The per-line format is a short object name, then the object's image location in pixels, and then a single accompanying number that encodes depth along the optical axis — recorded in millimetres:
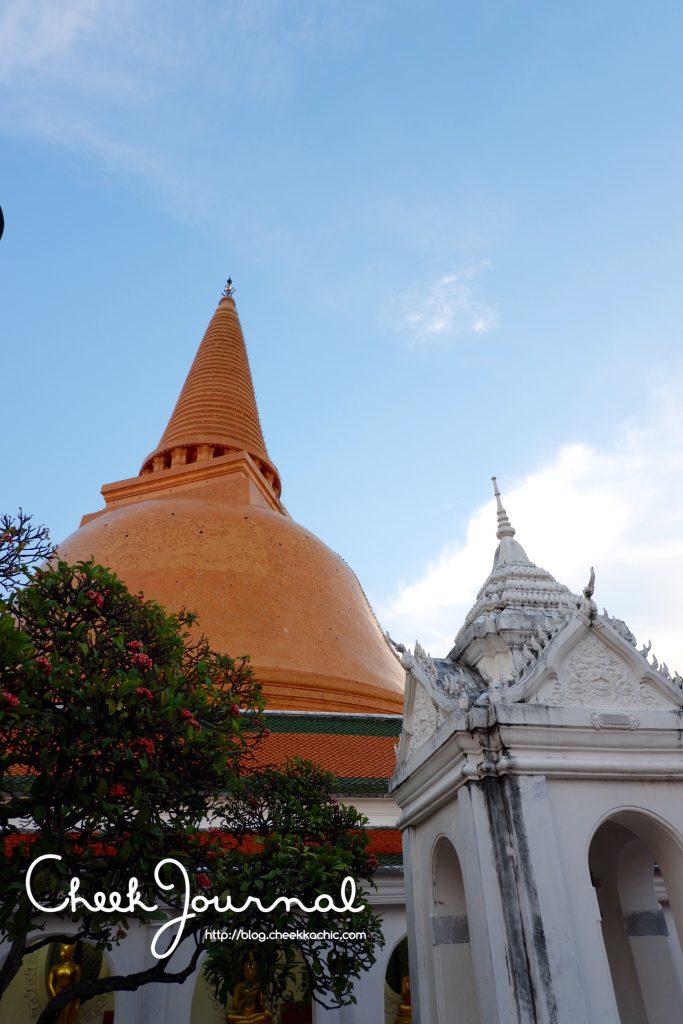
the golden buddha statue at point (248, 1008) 8617
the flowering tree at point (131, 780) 4898
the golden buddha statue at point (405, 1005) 10242
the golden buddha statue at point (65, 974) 9625
